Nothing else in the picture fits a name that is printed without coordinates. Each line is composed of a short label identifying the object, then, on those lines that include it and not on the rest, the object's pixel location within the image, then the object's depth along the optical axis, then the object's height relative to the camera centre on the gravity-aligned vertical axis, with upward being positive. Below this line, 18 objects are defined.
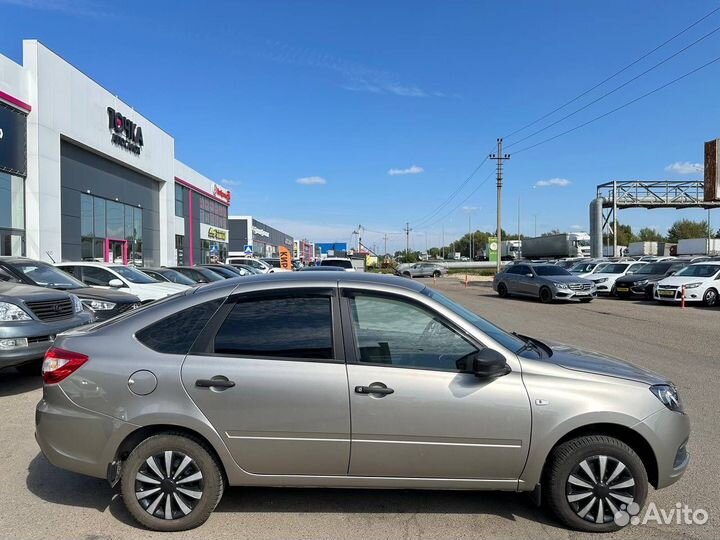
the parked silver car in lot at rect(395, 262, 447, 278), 50.88 -0.73
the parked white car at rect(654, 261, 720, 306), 18.42 -0.83
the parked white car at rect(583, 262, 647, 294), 24.81 -0.54
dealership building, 17.38 +4.11
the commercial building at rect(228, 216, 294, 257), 79.00 +4.77
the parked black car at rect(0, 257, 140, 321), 8.77 -0.40
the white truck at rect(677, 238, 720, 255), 51.49 +1.88
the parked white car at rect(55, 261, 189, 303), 11.57 -0.38
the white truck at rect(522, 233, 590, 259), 60.38 +2.21
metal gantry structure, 43.00 +5.73
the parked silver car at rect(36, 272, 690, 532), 3.19 -1.00
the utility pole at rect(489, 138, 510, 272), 42.06 +7.22
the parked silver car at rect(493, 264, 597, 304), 20.45 -0.89
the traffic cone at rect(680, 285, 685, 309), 17.98 -1.28
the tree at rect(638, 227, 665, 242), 113.32 +6.76
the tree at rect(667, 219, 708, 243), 102.75 +6.95
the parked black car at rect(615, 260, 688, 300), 21.95 -0.71
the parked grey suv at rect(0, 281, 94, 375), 6.29 -0.78
